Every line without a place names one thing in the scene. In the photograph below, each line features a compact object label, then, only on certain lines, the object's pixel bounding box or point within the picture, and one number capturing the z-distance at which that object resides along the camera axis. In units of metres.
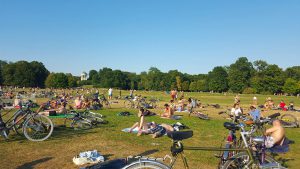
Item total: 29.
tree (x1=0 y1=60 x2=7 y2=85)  104.72
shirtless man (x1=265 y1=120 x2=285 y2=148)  5.89
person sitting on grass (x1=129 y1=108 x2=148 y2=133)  12.43
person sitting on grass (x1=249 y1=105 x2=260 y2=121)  12.64
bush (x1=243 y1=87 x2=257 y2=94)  86.62
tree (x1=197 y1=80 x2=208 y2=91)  105.54
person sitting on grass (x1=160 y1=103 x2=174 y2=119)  18.73
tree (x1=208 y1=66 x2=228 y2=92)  100.38
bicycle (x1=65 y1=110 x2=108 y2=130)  13.35
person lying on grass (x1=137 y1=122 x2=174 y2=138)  11.76
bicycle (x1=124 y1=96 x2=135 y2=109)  26.50
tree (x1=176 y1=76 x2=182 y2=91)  111.51
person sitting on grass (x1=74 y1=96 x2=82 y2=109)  24.55
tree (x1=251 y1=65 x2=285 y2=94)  84.74
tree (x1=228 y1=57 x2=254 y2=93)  93.62
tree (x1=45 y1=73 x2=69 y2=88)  109.75
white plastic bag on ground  7.52
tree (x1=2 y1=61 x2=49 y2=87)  103.56
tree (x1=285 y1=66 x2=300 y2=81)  92.05
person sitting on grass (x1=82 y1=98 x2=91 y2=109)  24.08
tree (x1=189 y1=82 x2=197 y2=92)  108.06
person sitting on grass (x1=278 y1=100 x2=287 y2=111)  27.40
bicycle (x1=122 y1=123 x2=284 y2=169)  3.46
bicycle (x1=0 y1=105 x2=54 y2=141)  9.69
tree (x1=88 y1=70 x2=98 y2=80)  175.49
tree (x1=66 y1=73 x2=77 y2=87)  121.94
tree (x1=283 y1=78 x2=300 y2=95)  79.75
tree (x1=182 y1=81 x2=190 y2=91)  112.38
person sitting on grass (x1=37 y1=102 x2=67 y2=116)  10.22
